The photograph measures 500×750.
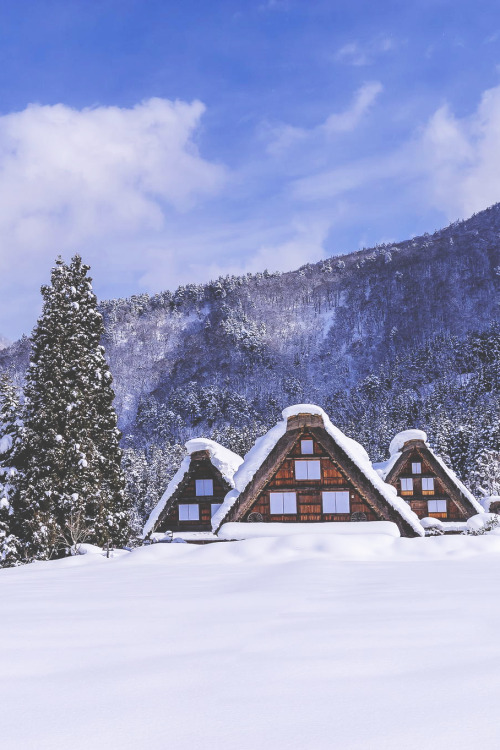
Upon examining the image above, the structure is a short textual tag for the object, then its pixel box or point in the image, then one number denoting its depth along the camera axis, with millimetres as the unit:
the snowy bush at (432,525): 33906
